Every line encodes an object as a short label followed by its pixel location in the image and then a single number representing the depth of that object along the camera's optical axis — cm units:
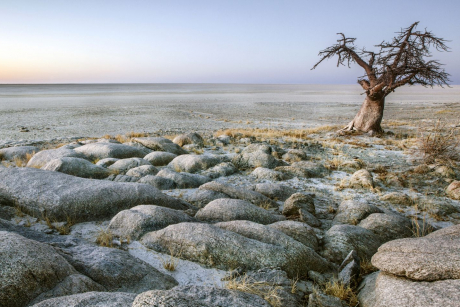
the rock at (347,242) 506
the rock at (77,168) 861
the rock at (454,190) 798
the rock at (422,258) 325
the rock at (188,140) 1470
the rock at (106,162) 1021
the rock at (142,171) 901
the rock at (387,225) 573
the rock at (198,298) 253
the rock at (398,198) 775
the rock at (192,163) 1049
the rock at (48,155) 1020
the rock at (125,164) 968
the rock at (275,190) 816
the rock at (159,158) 1100
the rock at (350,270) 415
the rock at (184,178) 862
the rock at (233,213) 599
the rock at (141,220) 520
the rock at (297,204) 689
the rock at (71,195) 598
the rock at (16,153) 1168
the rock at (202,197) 723
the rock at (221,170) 1005
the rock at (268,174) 972
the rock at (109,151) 1128
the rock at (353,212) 647
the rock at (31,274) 302
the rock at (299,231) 523
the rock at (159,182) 826
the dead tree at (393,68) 1479
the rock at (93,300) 270
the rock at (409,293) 291
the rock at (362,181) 885
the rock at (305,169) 1003
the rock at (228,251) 436
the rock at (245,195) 741
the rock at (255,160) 1102
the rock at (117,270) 369
